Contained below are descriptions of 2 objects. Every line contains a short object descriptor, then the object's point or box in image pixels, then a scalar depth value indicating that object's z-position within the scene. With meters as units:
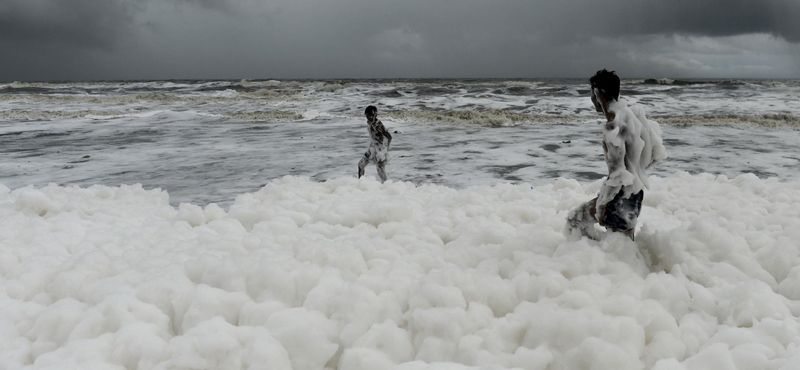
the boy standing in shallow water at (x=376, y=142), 6.58
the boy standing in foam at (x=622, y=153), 2.82
